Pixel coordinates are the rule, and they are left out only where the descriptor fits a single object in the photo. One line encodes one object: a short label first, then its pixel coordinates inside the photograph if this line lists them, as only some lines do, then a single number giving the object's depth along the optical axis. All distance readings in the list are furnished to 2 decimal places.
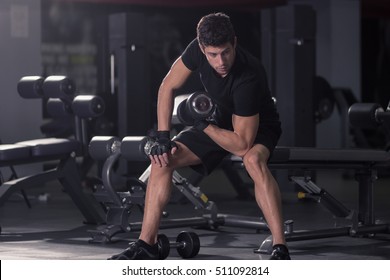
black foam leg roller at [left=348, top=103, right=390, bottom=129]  7.34
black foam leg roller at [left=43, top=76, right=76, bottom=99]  8.44
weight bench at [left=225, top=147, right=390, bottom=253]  6.85
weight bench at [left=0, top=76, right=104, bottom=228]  7.81
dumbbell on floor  6.15
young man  5.49
